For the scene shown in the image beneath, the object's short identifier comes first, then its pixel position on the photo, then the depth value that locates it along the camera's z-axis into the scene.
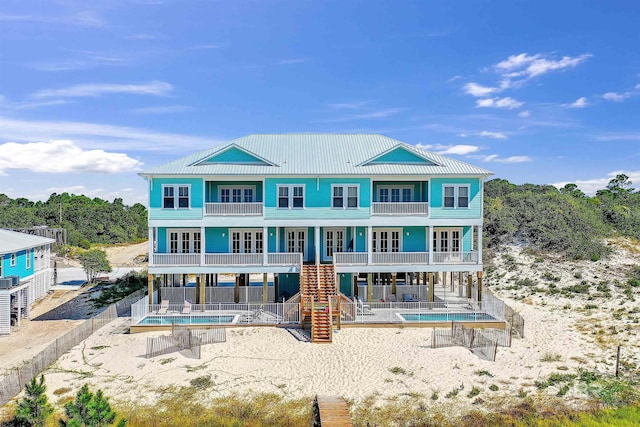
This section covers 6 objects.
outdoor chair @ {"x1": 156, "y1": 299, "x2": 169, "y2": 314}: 25.02
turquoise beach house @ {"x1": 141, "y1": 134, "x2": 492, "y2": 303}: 25.64
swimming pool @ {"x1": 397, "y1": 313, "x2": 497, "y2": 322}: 23.94
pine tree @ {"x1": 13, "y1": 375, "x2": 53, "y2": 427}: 13.24
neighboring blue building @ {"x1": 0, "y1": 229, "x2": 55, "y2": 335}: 25.08
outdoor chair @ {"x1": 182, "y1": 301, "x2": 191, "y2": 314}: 24.95
